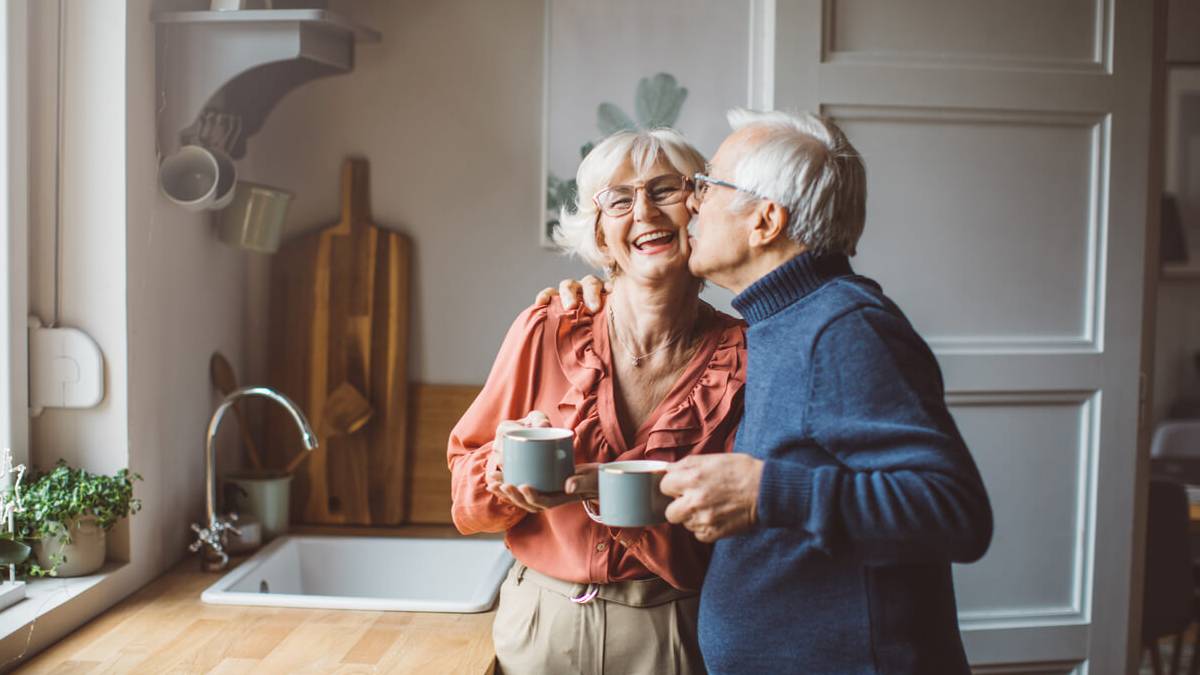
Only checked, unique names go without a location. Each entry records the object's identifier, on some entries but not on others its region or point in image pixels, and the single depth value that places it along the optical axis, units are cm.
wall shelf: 176
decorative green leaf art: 224
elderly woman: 139
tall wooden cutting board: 223
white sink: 210
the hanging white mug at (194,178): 180
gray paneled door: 202
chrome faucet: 186
